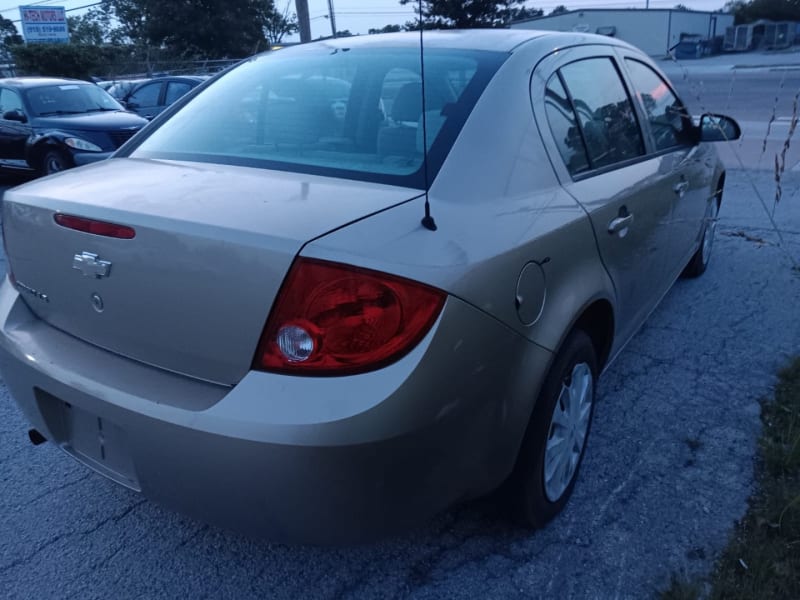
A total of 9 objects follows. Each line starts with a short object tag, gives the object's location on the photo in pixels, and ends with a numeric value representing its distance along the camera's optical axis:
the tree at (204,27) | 43.41
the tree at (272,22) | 46.38
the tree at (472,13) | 35.41
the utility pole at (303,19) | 15.59
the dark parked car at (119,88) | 18.99
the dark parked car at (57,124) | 9.76
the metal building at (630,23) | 45.66
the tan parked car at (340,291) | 1.68
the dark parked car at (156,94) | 14.38
